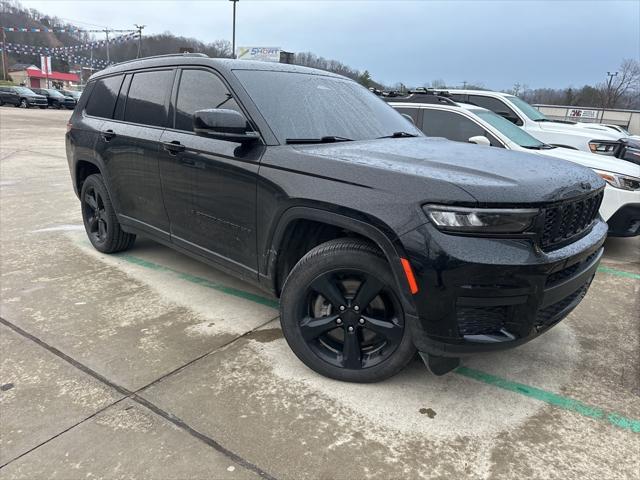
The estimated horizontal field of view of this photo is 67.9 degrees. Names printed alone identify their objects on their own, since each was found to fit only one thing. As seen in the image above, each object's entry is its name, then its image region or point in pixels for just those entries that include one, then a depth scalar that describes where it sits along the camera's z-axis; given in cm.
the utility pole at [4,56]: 5503
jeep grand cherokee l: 218
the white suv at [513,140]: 514
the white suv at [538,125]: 776
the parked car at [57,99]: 3966
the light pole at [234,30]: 3031
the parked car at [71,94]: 4270
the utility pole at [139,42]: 4275
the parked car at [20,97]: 3647
